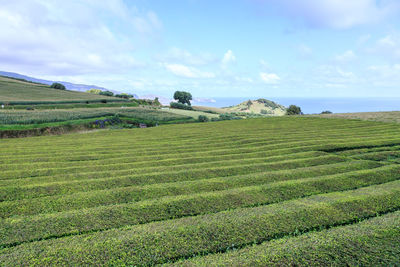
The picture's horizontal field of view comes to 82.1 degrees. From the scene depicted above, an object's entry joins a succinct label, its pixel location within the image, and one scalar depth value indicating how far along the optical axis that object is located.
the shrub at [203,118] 62.80
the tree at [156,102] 97.35
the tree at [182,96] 119.76
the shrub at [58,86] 102.06
